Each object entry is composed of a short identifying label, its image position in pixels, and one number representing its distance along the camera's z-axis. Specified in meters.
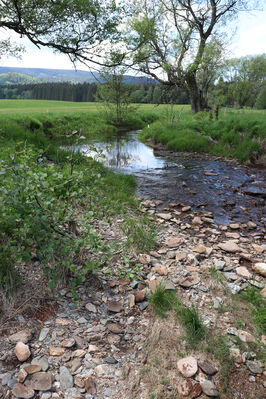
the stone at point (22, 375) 2.53
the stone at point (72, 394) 2.43
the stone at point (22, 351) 2.74
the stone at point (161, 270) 4.34
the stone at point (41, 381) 2.48
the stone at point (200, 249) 5.14
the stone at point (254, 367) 2.72
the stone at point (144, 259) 4.62
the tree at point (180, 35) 23.53
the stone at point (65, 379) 2.53
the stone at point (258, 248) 5.41
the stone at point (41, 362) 2.68
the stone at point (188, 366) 2.64
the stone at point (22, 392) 2.39
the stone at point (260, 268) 4.52
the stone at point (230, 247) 5.31
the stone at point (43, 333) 3.01
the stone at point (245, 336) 3.05
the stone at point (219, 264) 4.57
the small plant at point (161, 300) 3.47
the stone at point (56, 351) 2.85
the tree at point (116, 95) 29.89
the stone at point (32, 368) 2.61
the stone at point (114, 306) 3.54
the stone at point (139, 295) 3.71
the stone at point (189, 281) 4.01
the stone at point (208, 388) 2.49
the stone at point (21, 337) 2.94
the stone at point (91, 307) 3.50
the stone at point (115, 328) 3.21
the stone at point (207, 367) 2.67
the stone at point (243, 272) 4.37
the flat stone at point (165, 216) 6.98
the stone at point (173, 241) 5.35
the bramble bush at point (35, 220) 3.05
